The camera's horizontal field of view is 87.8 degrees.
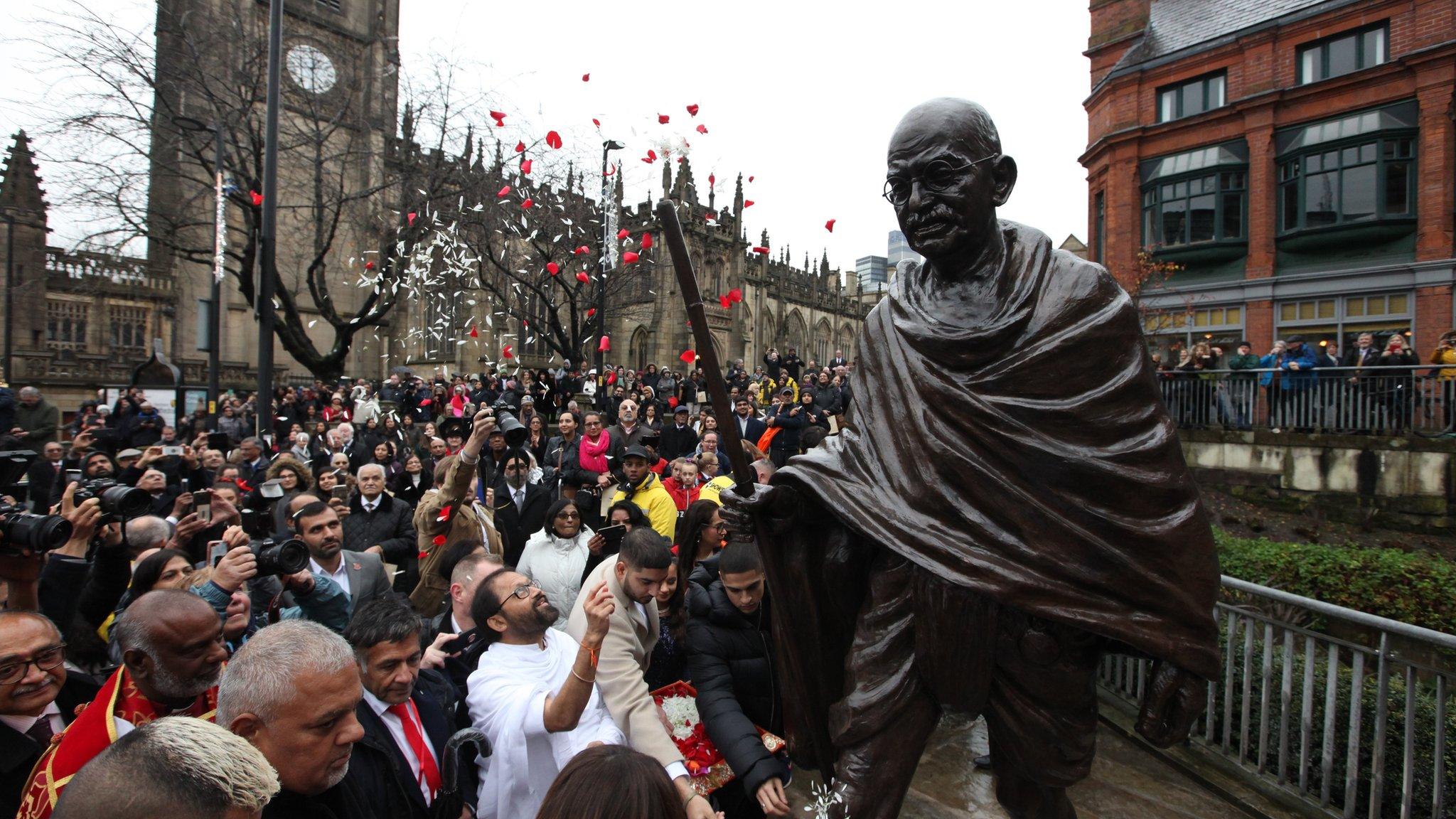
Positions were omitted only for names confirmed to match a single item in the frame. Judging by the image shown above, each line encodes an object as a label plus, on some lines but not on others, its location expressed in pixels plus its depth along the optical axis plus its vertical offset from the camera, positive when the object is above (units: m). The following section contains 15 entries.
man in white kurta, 2.71 -1.11
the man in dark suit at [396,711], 2.52 -1.10
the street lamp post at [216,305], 9.78 +1.30
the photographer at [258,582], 2.94 -0.82
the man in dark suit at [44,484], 7.62 -0.86
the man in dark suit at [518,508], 6.55 -0.87
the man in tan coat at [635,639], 2.97 -0.98
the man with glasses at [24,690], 2.26 -0.88
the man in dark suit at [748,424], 11.50 -0.16
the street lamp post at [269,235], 8.27 +1.89
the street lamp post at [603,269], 17.80 +3.47
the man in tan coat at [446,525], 5.15 -0.85
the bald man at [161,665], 2.18 -0.80
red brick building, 18.12 +7.04
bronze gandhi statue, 1.91 -0.28
